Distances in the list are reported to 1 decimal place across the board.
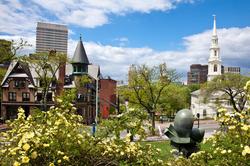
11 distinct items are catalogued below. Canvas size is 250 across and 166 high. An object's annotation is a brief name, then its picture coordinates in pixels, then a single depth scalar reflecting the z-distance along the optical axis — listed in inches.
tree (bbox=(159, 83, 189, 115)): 1827.9
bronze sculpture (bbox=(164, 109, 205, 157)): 473.5
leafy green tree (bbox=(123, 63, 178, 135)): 1300.4
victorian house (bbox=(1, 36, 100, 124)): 1733.2
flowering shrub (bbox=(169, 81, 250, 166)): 173.3
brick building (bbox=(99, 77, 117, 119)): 2269.1
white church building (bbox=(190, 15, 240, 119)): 3042.5
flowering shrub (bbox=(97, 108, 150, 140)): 244.8
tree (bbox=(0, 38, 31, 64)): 1070.5
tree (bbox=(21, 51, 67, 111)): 1375.8
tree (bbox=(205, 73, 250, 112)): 1521.0
